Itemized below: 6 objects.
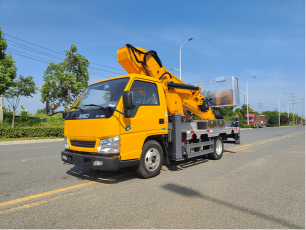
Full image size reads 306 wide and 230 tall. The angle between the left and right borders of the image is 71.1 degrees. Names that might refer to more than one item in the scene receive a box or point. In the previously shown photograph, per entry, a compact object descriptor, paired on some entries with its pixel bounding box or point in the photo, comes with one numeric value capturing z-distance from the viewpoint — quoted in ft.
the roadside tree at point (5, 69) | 49.96
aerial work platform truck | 13.79
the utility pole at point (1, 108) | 66.03
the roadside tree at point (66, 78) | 73.26
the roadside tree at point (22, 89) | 61.13
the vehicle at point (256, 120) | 144.25
